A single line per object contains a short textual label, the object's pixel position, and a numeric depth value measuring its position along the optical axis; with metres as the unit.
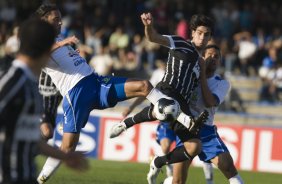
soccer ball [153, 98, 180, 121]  19.97
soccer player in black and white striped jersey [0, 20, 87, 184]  12.11
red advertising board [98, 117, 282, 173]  37.06
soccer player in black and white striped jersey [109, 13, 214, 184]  20.20
